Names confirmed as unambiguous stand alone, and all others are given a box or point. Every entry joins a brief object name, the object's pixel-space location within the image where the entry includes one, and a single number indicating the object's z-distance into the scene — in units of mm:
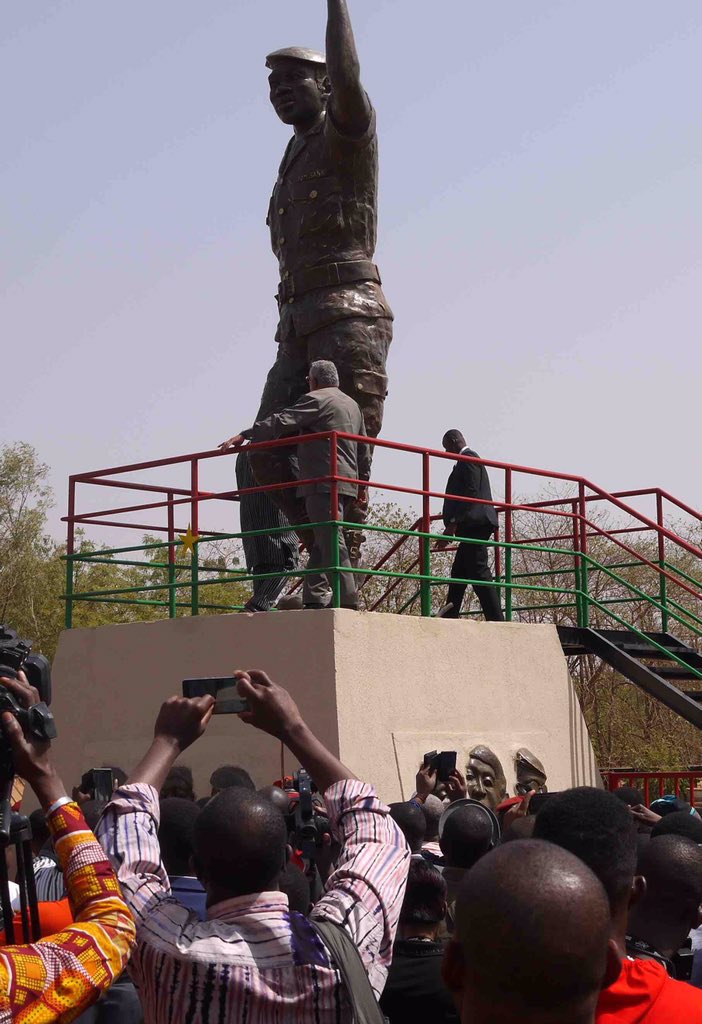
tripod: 2682
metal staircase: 12555
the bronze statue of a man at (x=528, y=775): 11383
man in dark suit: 12211
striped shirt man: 2918
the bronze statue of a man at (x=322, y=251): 12047
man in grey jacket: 10891
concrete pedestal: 10469
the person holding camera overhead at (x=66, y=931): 2396
